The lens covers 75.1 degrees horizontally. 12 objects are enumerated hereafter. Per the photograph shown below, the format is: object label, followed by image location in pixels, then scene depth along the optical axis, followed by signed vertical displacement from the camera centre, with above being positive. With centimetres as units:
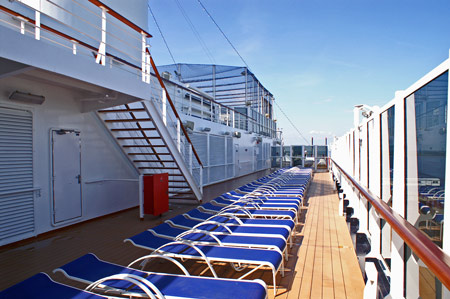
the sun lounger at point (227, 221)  374 -101
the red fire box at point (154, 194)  550 -85
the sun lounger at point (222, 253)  255 -97
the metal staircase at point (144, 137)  511 +25
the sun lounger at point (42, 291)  192 -96
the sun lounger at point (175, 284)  194 -96
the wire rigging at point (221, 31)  1005 +468
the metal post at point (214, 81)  1819 +426
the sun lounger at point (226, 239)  297 -98
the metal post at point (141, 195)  552 -87
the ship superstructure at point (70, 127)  352 +38
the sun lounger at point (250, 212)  439 -101
